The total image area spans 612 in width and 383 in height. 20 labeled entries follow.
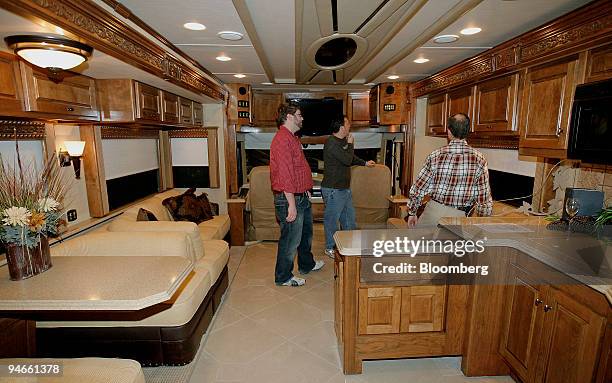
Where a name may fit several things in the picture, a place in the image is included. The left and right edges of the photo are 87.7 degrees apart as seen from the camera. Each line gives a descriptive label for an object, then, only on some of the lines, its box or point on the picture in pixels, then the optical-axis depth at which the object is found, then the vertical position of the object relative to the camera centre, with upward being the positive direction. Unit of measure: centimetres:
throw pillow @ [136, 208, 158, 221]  290 -72
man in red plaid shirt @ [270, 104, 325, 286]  271 -45
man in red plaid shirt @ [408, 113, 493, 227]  221 -30
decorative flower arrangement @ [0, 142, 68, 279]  157 -43
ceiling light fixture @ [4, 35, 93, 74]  144 +40
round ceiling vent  245 +74
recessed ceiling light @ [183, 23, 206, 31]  201 +70
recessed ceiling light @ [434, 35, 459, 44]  227 +71
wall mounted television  473 +36
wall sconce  241 -13
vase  157 -61
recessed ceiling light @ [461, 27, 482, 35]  212 +71
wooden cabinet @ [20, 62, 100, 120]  172 +26
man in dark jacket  339 -39
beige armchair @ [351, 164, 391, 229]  426 -75
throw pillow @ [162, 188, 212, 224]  360 -81
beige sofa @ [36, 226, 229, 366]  196 -116
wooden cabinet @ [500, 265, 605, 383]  133 -91
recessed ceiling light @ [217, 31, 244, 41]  218 +70
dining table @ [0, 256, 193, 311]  135 -68
